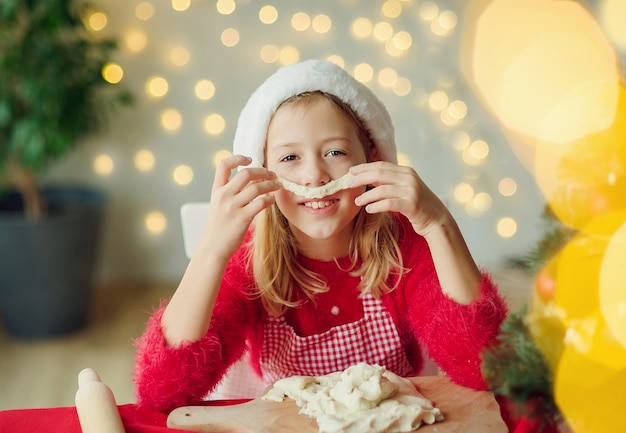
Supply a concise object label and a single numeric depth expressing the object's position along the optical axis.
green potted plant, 2.49
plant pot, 2.64
